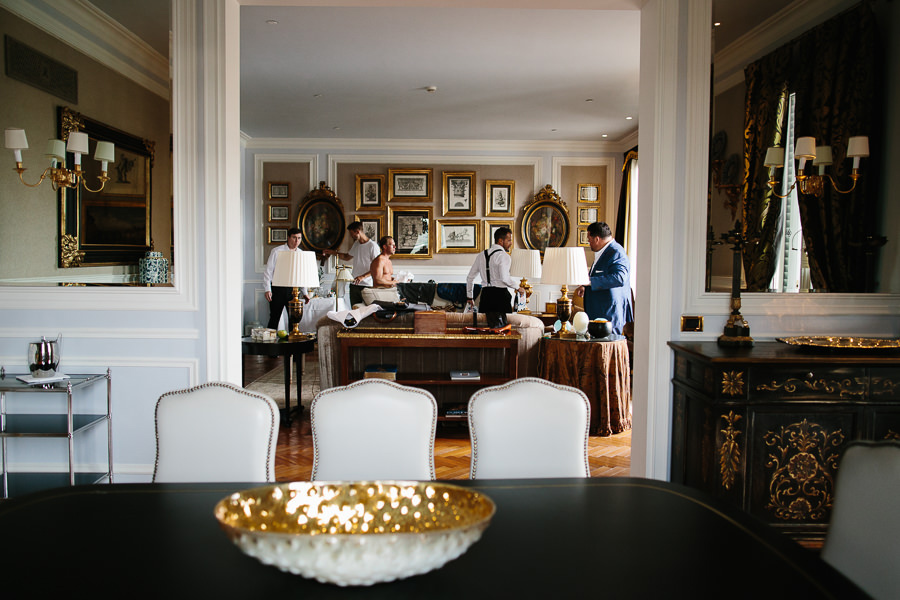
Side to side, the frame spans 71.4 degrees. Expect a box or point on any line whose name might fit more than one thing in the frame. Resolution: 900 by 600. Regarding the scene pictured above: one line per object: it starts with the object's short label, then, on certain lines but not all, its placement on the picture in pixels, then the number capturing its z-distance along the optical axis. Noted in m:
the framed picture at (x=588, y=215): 9.46
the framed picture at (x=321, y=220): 9.20
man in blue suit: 4.80
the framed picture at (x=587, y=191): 9.45
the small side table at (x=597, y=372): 4.47
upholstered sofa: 4.66
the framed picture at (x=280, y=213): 9.28
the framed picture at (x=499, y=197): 9.37
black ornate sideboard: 2.68
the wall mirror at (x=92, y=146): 3.10
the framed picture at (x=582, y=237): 9.43
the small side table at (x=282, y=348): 4.54
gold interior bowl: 1.02
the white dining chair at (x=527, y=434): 1.97
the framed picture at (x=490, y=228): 9.38
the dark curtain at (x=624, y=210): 8.79
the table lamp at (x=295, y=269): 4.30
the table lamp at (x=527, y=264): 6.14
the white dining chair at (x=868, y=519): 1.30
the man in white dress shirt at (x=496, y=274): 6.19
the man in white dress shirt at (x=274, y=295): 7.59
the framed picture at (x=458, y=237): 9.39
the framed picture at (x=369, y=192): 9.30
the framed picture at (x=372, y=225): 9.31
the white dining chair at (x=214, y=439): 1.94
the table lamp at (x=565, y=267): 4.60
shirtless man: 6.98
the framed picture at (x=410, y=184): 9.32
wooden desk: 4.42
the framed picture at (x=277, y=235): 9.28
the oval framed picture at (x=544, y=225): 9.35
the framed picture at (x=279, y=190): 9.27
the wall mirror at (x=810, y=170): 3.17
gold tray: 2.82
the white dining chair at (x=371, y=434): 1.95
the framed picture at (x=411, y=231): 9.35
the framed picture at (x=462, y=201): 9.37
